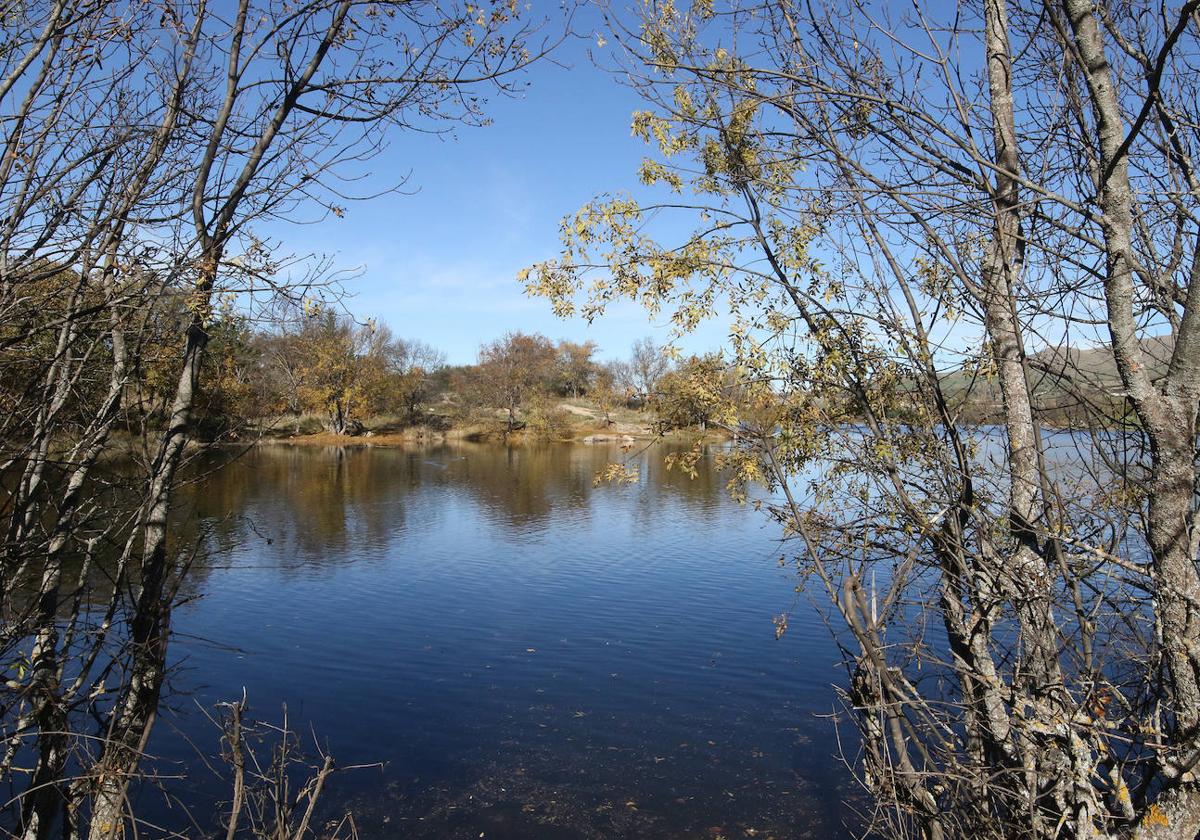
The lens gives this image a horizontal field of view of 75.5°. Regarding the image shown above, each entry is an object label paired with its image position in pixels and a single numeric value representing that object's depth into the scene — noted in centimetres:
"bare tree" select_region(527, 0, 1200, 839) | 474
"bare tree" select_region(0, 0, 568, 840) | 506
